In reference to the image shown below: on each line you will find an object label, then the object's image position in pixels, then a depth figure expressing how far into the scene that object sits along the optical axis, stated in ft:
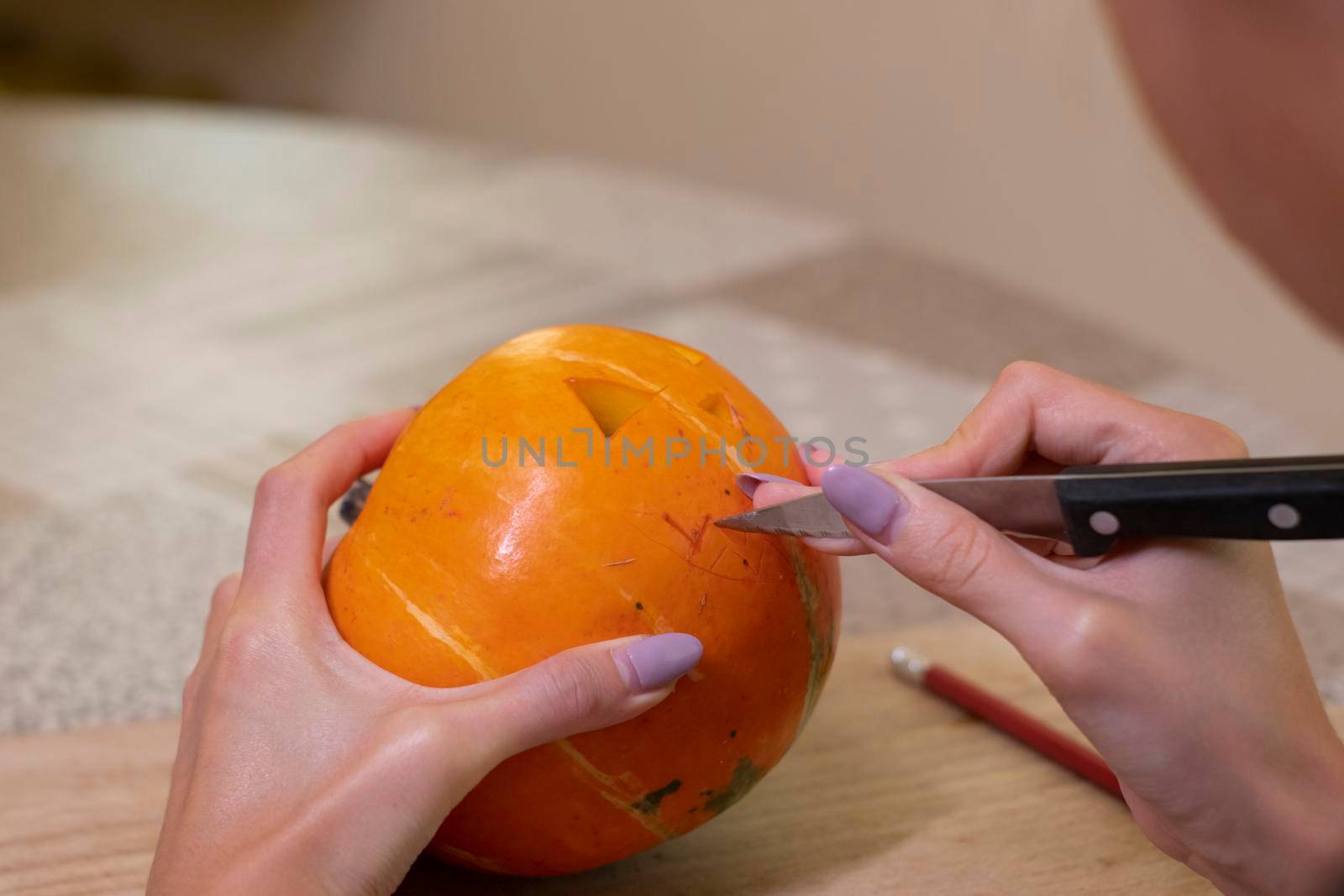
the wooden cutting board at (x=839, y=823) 1.99
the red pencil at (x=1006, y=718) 2.14
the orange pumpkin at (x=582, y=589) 1.82
